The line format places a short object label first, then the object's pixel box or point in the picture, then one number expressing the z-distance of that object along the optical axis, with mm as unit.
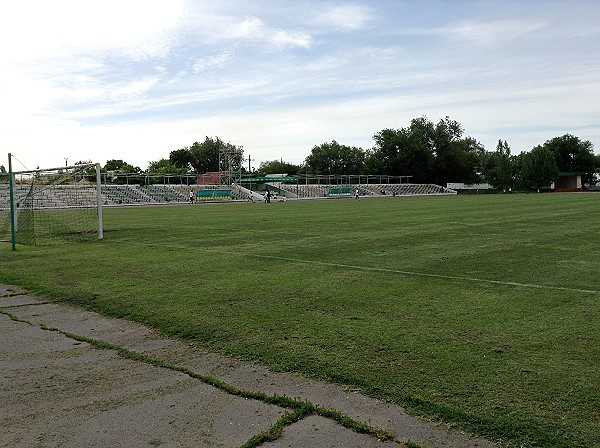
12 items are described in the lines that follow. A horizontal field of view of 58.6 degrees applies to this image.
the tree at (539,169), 103812
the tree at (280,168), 137375
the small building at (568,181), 113375
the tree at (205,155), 121562
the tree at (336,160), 115125
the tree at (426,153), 108938
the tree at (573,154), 117750
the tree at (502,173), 107688
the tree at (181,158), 123000
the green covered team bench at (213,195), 67894
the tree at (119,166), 98662
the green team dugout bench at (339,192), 86962
